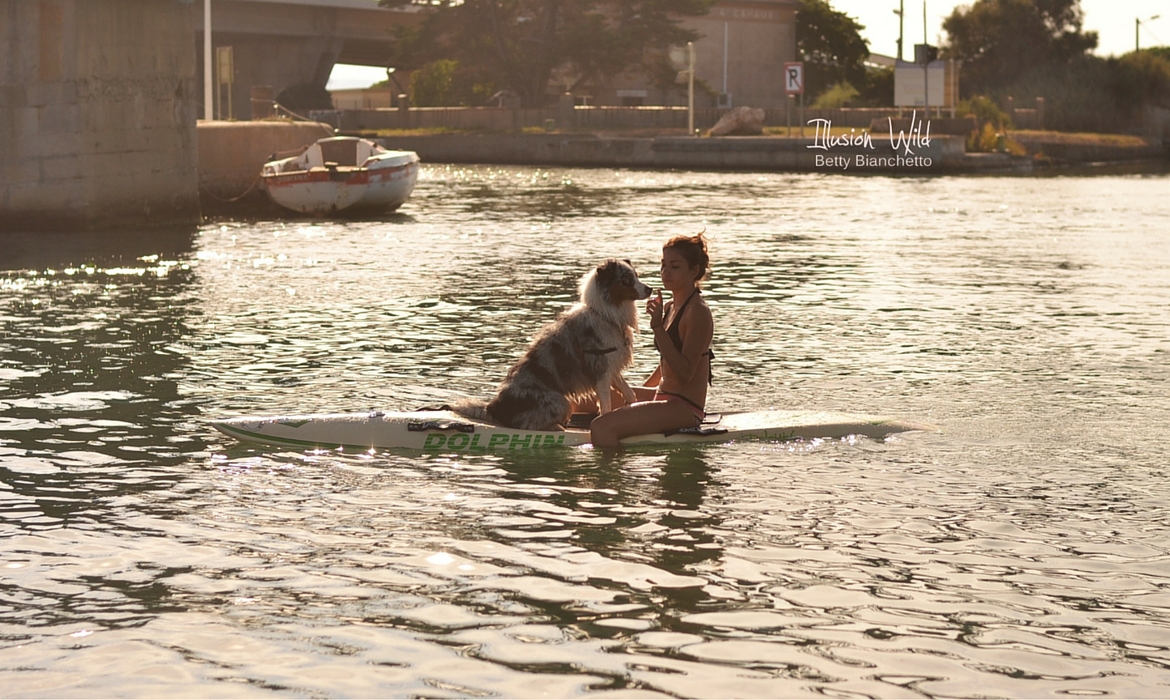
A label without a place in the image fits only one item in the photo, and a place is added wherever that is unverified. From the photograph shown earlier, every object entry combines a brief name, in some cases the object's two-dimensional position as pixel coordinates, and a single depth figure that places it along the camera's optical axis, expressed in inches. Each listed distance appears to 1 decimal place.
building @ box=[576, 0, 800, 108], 4040.4
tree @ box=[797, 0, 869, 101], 3993.6
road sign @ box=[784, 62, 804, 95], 2834.6
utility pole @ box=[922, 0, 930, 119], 2721.5
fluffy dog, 413.7
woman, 398.6
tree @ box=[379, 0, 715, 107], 3314.5
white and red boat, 1509.6
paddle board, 431.5
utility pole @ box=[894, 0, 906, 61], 3368.6
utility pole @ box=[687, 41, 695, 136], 2923.2
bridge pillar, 1208.2
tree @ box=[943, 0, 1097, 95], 3786.9
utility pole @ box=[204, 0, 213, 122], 1717.5
